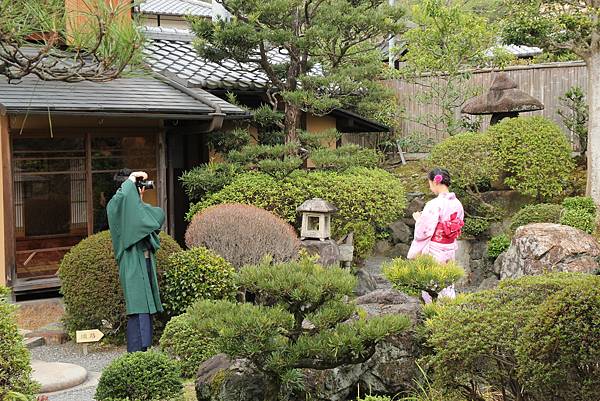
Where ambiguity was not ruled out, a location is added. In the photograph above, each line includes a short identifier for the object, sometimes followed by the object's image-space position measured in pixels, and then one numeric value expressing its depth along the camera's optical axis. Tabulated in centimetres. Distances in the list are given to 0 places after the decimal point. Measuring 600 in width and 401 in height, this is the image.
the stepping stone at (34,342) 933
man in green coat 808
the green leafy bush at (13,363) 482
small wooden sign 866
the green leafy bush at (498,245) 1335
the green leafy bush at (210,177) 1227
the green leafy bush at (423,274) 683
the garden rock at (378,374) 617
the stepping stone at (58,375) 746
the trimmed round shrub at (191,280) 948
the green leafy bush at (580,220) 1234
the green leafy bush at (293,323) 550
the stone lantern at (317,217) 1163
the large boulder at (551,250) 1117
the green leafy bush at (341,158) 1268
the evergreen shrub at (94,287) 929
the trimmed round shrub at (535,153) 1365
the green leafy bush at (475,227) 1402
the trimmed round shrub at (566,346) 450
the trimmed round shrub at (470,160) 1381
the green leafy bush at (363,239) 1338
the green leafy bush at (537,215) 1287
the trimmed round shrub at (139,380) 602
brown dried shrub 1038
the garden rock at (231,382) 608
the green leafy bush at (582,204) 1276
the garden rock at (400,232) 1573
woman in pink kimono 864
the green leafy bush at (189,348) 761
